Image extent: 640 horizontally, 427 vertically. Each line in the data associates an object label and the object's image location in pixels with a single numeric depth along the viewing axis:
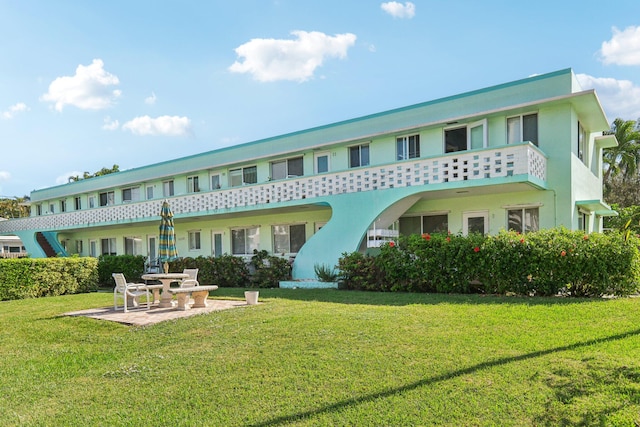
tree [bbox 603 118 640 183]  32.25
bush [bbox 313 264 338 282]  16.02
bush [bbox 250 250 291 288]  18.00
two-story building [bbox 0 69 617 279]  14.44
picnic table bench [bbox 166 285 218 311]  11.04
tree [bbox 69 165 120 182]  54.94
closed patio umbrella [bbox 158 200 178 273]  13.63
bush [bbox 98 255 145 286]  21.98
